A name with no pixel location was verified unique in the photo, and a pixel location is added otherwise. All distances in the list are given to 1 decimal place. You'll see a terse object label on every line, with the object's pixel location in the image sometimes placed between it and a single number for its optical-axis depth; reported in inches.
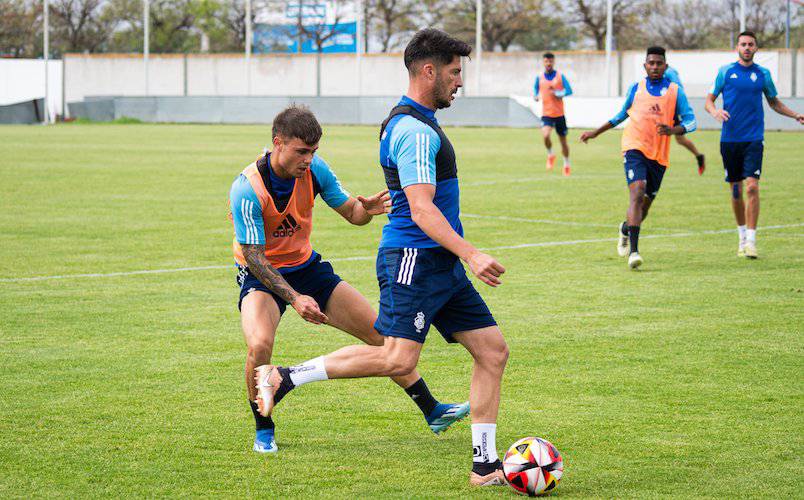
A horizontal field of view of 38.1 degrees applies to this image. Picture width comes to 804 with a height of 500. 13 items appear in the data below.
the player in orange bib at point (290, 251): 232.4
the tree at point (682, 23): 2970.0
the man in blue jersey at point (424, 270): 203.8
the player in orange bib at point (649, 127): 509.0
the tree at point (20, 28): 3287.4
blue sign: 3093.0
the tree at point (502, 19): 3093.0
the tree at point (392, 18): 3115.2
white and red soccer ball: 204.2
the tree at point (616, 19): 2903.5
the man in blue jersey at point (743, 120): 521.5
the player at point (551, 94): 1086.4
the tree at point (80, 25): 3275.1
